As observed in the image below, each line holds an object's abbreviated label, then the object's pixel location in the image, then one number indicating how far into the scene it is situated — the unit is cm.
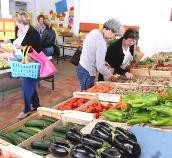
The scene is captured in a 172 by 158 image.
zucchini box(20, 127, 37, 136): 254
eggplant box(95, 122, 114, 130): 216
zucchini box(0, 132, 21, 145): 232
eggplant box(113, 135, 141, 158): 178
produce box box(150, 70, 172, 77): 518
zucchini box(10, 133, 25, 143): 237
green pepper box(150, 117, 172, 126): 238
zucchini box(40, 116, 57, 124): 276
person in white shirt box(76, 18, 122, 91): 375
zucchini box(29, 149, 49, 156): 202
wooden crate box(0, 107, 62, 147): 273
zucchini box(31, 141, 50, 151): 210
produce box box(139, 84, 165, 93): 384
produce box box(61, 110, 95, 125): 262
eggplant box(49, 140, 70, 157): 184
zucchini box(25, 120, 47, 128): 266
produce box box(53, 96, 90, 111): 318
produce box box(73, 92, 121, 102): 346
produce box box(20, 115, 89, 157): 228
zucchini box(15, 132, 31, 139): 246
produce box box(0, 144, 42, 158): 194
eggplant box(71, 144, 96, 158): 172
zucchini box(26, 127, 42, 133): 258
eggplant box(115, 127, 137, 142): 194
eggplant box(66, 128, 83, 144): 200
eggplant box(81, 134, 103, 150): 186
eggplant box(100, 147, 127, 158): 171
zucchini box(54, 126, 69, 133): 246
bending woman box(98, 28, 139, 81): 435
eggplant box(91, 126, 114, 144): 195
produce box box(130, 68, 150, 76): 527
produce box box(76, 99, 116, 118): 301
